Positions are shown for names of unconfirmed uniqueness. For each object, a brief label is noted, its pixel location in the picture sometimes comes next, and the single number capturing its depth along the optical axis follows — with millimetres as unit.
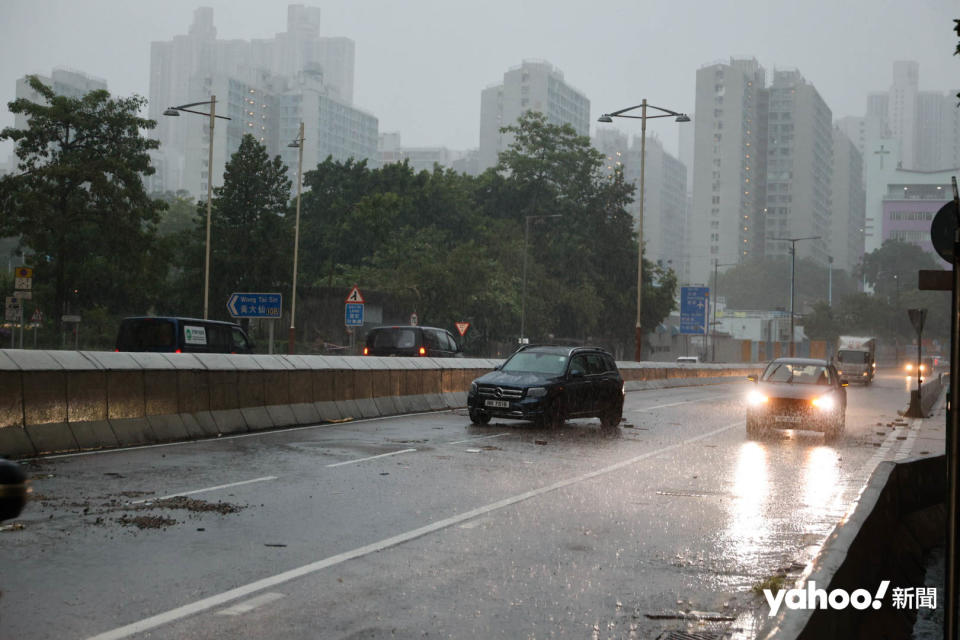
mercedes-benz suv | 18453
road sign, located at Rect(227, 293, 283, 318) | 35438
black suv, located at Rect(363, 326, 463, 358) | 30422
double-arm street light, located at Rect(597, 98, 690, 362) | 39328
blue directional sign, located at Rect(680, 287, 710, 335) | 64875
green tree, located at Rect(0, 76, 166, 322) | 44000
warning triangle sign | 33031
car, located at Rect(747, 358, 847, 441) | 18719
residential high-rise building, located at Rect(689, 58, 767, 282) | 196625
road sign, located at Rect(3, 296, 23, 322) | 27547
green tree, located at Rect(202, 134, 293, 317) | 56312
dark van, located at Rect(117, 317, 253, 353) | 23375
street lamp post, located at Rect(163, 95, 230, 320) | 39997
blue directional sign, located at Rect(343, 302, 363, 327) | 33625
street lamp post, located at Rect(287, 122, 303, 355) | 42375
